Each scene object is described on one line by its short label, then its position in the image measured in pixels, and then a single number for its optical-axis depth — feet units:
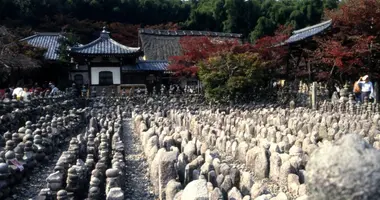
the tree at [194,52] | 51.29
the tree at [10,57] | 38.73
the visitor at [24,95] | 31.35
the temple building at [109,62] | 58.75
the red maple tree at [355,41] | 40.00
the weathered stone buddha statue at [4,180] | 13.23
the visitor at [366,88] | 34.55
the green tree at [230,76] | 43.29
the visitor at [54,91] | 40.14
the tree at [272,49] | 52.65
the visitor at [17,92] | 34.30
